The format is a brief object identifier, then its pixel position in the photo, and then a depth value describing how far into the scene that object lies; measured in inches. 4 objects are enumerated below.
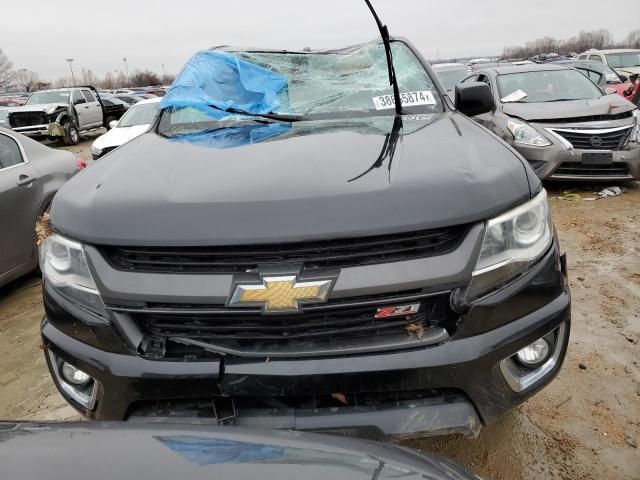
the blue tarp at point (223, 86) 106.0
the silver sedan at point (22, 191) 153.7
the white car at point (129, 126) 338.6
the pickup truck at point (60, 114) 633.6
